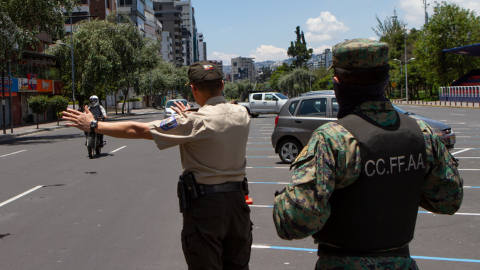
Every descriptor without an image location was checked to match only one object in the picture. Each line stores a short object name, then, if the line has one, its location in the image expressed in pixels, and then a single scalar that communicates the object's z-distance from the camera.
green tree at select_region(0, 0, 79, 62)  21.31
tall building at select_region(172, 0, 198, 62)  173.25
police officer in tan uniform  2.83
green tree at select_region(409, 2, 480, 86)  58.56
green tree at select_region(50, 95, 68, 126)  33.59
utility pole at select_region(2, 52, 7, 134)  23.91
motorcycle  13.23
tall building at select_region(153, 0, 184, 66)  146.38
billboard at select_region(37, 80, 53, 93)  37.25
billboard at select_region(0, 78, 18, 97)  31.78
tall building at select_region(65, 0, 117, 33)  67.86
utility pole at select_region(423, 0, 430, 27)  64.75
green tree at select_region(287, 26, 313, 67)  114.12
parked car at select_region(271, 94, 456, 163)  10.94
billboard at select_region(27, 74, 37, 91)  35.42
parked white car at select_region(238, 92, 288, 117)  35.34
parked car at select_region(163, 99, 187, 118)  27.95
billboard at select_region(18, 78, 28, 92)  34.02
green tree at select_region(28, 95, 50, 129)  30.19
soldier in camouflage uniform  1.81
